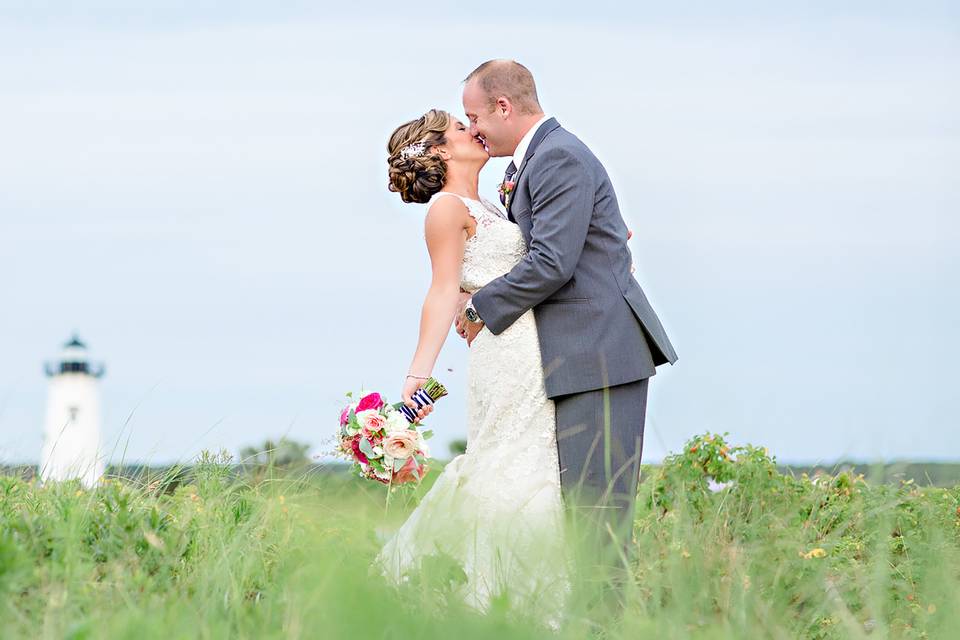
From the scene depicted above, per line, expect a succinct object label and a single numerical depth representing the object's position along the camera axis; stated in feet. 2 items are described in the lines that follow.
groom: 30.89
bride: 31.50
